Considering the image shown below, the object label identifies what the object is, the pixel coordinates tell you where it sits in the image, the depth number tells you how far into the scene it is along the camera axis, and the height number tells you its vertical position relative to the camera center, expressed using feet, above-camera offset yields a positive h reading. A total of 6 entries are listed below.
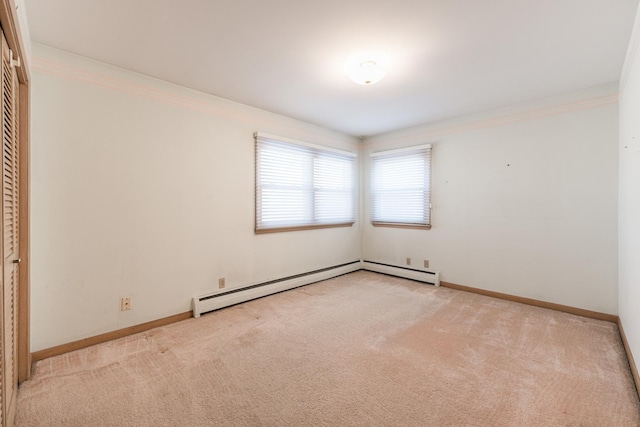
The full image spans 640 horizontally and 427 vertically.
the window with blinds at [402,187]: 14.28 +1.43
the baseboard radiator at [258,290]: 10.21 -3.17
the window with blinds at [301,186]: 12.31 +1.36
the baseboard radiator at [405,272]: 13.84 -3.01
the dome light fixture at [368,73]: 8.06 +4.07
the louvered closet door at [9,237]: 4.58 -0.47
